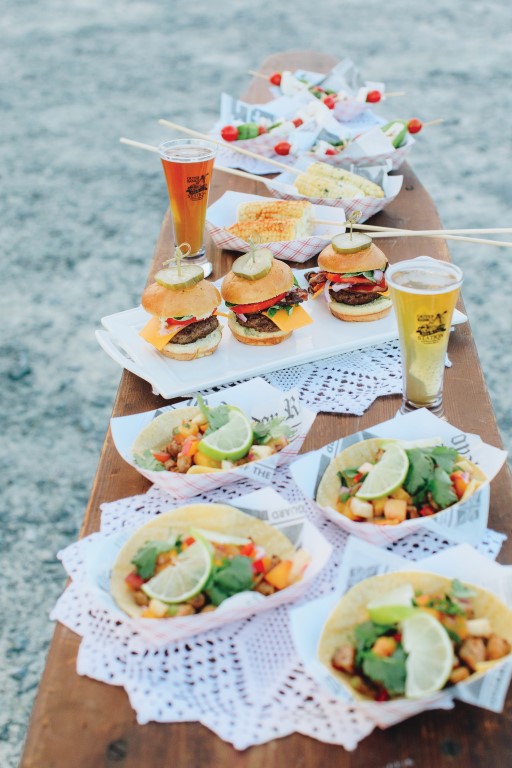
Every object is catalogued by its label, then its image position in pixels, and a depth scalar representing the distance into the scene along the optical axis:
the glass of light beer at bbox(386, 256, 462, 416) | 1.45
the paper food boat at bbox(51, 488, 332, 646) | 1.10
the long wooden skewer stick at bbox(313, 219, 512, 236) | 1.74
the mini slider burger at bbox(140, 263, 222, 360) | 1.85
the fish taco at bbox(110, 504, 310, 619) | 1.13
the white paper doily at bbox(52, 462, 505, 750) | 1.03
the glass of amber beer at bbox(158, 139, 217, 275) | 2.18
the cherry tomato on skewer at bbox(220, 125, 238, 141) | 2.95
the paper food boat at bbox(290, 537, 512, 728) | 0.97
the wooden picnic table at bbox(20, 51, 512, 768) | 1.00
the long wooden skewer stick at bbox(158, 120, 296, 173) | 2.46
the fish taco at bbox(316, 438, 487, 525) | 1.29
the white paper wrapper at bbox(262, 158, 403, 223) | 2.55
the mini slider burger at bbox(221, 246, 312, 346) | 1.91
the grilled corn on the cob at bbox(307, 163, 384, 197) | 2.68
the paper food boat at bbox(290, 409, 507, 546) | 1.26
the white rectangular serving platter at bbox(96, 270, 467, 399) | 1.80
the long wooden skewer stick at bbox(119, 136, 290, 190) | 2.25
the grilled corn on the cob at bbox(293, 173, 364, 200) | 2.61
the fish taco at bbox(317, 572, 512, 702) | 0.98
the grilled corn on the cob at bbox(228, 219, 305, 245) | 2.34
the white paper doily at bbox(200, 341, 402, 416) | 1.72
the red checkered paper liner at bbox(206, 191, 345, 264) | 2.30
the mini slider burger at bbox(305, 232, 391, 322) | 1.97
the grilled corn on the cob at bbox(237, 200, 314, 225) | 2.42
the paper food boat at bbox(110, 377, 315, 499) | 1.38
